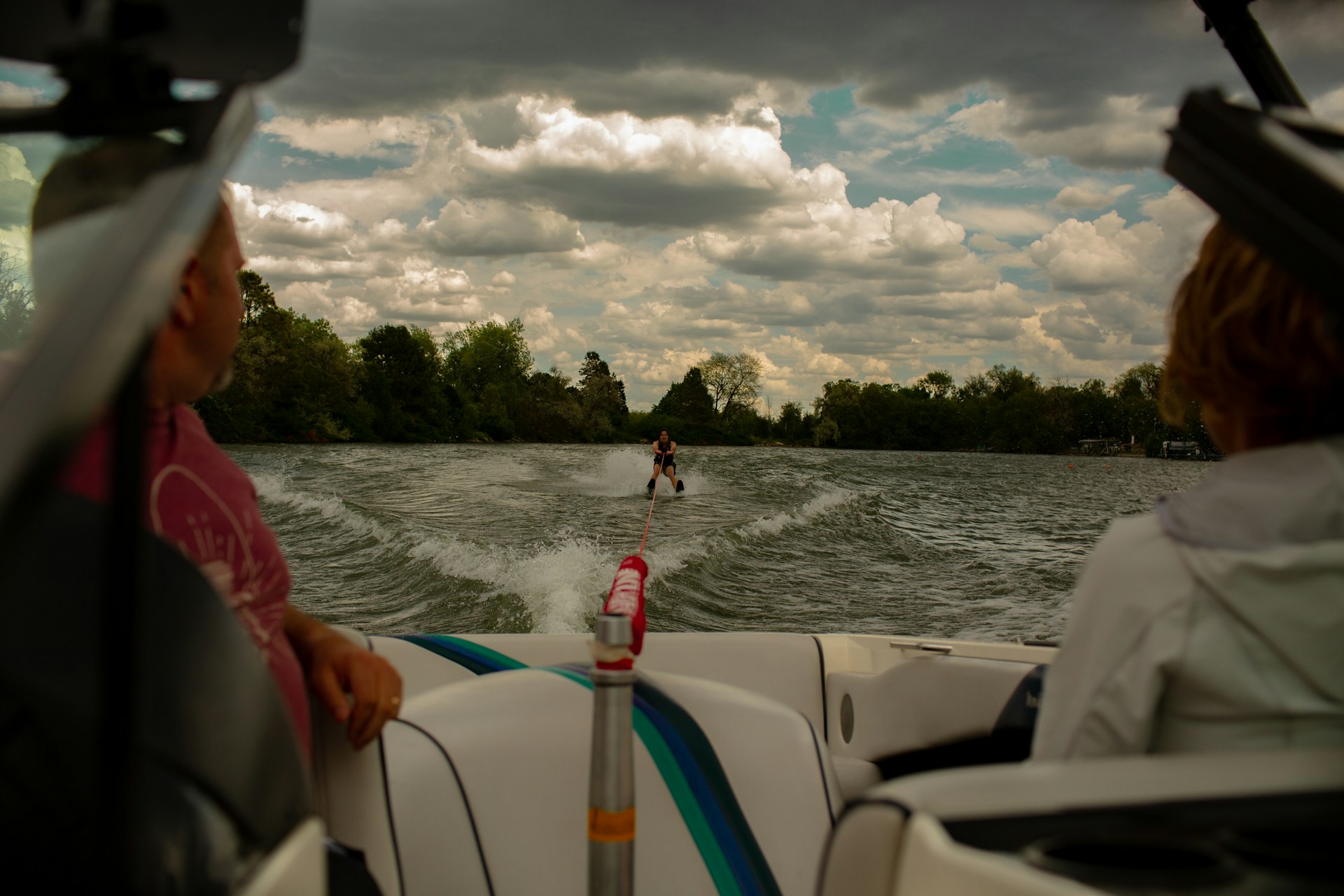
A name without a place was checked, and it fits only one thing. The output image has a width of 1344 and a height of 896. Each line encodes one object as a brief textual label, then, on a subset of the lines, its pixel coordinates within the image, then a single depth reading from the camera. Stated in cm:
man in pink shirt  90
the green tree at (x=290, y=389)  3866
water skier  2161
